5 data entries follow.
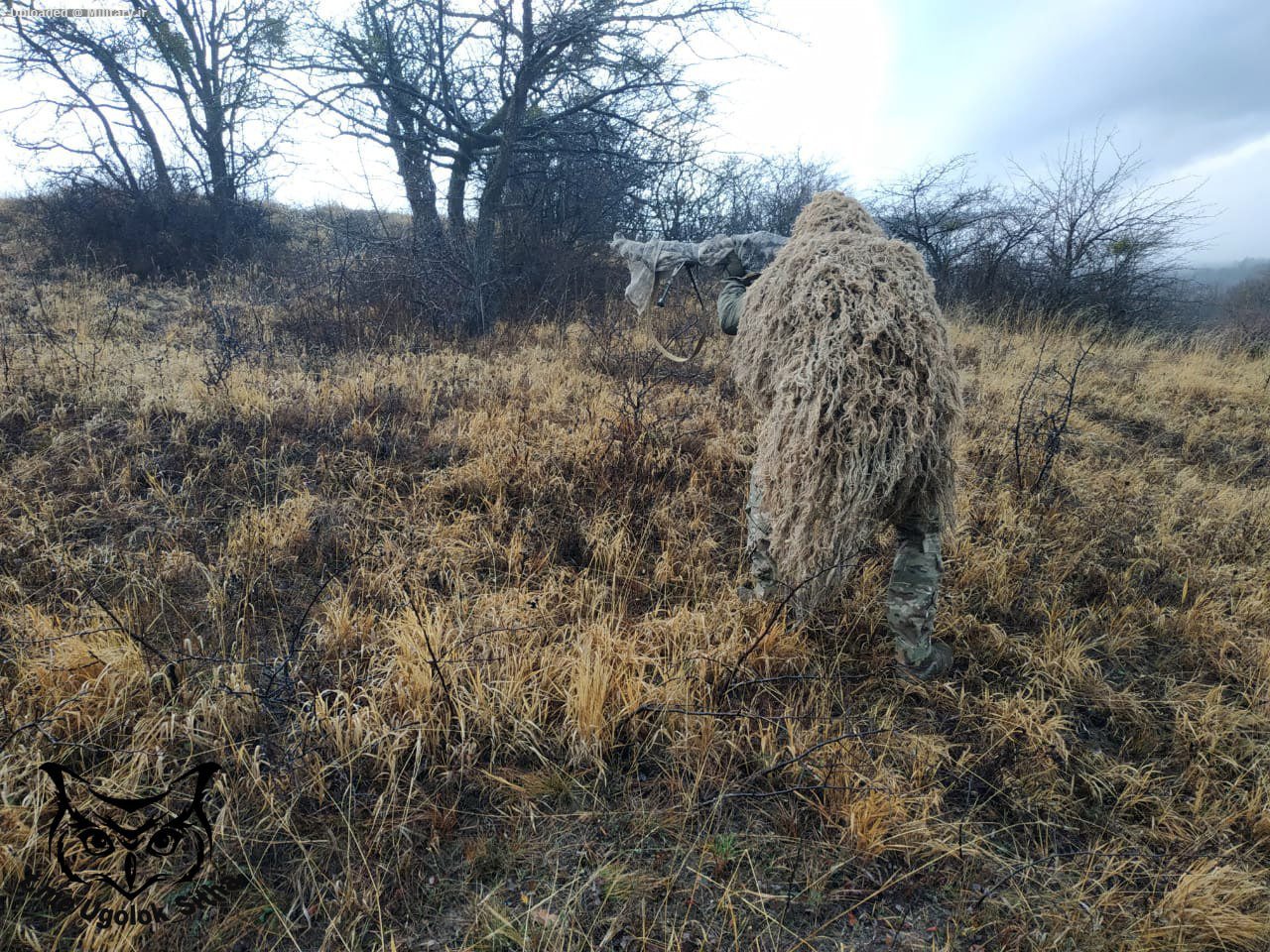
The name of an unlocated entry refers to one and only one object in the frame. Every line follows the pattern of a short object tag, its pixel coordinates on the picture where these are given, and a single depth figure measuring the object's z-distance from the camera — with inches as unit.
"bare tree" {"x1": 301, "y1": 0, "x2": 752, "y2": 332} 290.0
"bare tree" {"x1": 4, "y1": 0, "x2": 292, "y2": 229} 370.6
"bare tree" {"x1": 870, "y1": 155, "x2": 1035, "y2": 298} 396.2
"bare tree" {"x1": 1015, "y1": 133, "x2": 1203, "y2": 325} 361.1
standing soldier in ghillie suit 76.0
